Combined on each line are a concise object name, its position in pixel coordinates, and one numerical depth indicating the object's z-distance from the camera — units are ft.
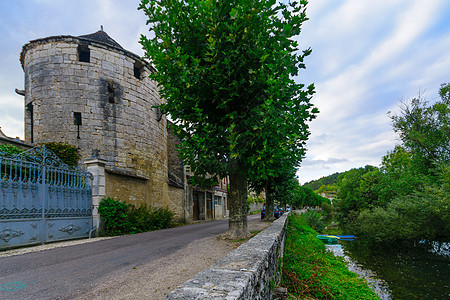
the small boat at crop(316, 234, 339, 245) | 50.93
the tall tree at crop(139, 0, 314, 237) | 17.67
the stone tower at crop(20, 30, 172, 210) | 34.60
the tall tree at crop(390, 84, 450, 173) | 54.44
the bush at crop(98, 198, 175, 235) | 29.55
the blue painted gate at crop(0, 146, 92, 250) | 20.39
